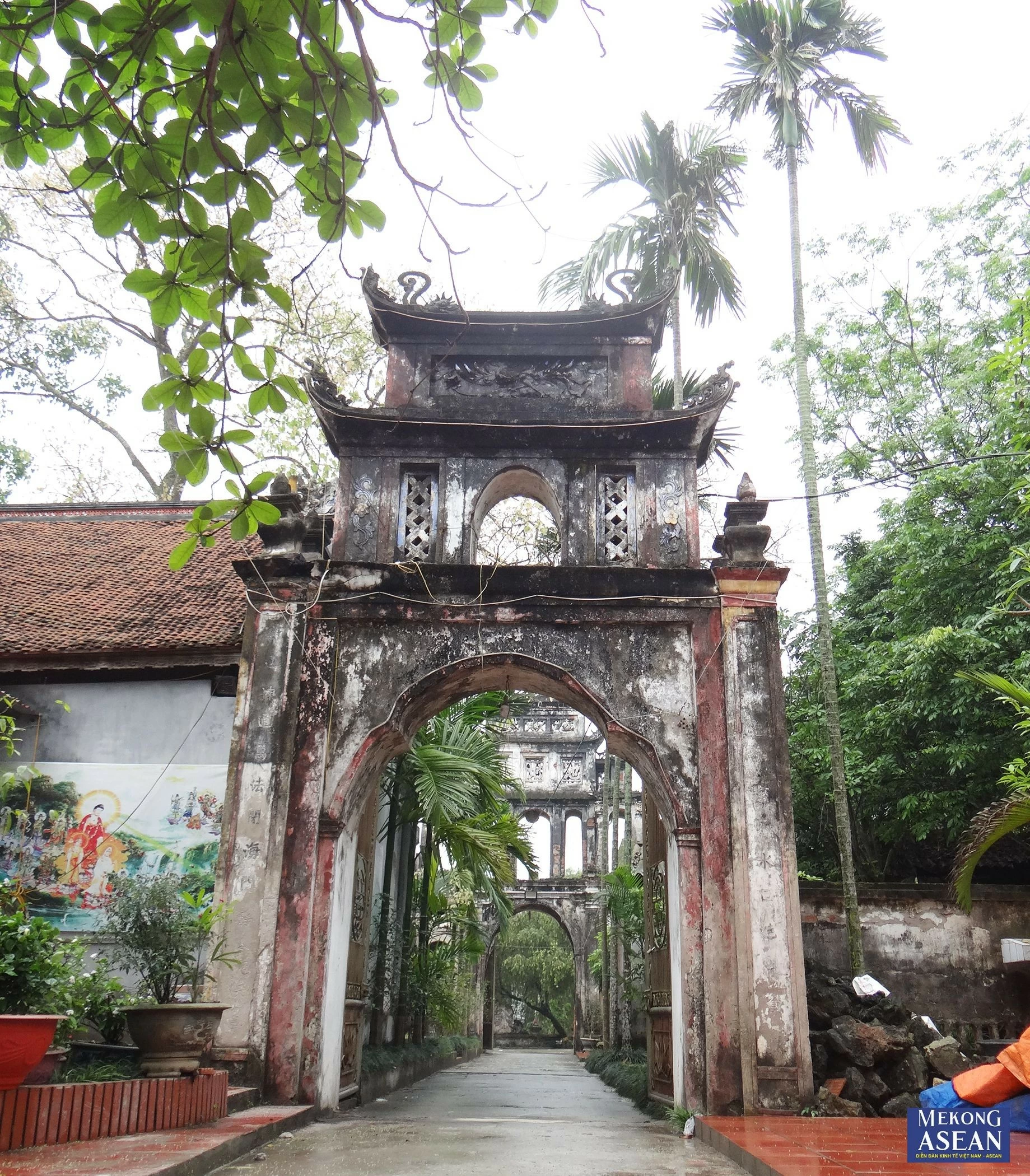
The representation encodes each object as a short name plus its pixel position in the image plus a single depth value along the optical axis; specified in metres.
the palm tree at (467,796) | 10.20
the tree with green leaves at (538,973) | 32.22
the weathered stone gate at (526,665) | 7.39
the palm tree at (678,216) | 13.34
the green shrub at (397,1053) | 10.15
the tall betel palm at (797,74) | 11.41
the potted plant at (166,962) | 5.79
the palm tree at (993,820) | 7.69
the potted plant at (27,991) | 4.36
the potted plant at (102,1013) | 6.15
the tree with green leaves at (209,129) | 2.53
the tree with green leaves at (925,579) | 11.35
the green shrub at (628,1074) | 9.10
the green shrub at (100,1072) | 5.61
